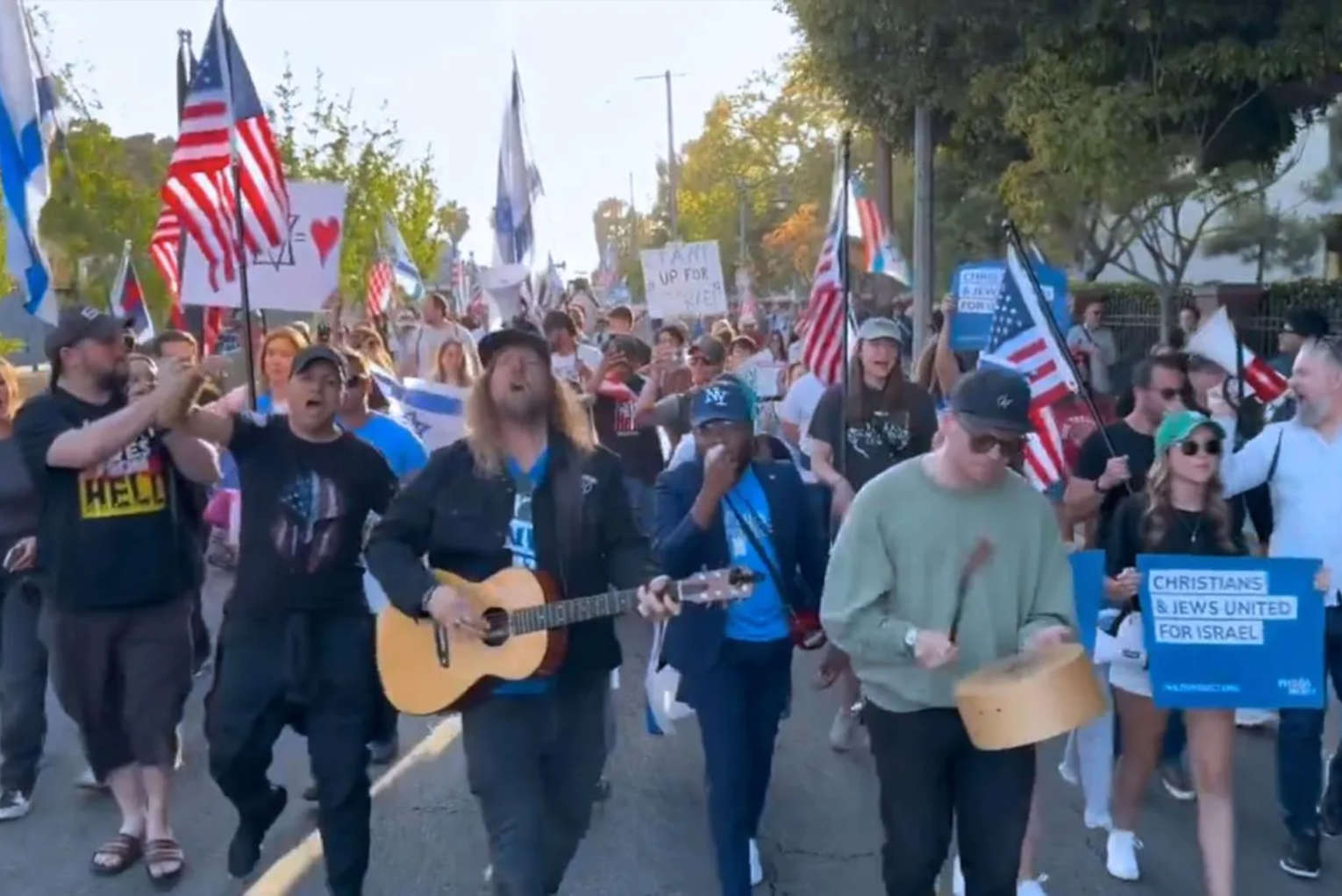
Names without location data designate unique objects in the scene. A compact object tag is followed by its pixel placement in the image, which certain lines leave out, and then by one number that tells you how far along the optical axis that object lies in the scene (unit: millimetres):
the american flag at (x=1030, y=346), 6934
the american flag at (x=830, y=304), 8562
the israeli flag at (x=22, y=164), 8188
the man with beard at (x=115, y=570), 5938
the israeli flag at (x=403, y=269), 21906
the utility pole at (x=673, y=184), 51250
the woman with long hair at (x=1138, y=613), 5281
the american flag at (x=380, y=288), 20922
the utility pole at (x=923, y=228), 17375
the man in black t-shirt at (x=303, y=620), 5418
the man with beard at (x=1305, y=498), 5828
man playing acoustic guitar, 4656
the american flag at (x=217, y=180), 8898
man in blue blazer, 5242
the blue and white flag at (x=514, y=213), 17656
